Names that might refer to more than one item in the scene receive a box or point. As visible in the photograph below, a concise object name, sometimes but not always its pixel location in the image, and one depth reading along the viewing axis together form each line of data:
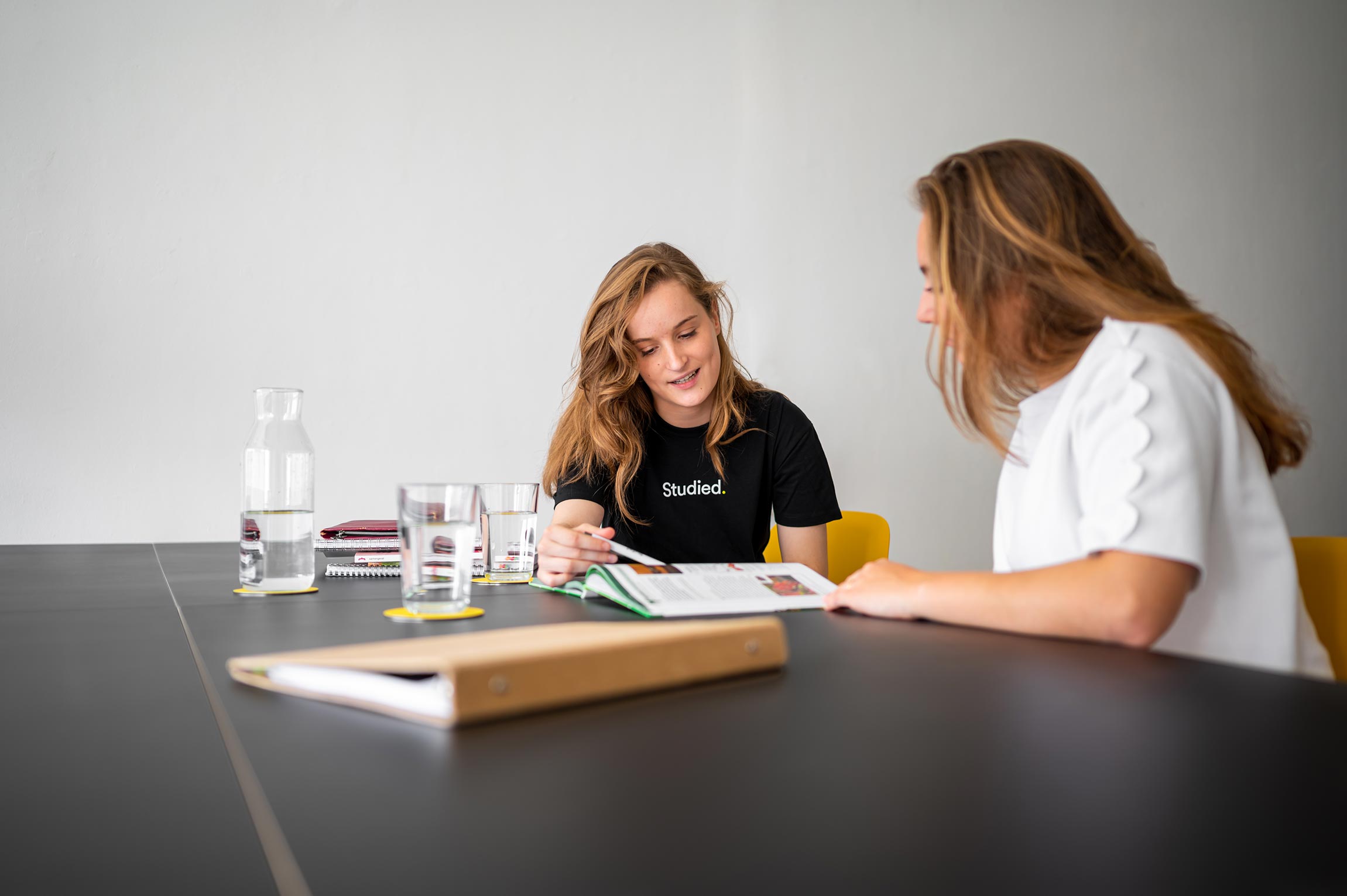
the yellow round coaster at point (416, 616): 0.99
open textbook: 1.08
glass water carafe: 1.19
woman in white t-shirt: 0.87
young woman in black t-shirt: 1.97
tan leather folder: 0.52
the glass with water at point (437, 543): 0.96
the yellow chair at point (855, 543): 2.40
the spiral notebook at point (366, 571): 1.45
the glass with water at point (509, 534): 1.32
